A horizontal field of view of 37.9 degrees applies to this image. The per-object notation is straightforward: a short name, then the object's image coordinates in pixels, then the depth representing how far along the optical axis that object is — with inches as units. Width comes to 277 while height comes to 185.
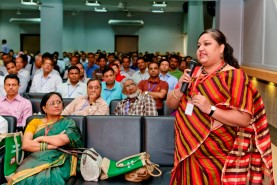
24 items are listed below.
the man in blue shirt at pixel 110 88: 227.1
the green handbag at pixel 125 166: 129.0
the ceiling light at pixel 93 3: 654.5
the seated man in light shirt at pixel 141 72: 318.0
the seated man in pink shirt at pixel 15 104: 191.9
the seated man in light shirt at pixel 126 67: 361.7
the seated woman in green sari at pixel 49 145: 128.7
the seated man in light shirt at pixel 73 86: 238.8
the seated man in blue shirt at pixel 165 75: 275.6
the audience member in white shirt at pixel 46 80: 269.5
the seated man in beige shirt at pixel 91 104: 183.9
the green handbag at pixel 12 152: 132.3
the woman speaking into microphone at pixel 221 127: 83.8
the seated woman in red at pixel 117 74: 302.8
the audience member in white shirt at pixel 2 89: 240.6
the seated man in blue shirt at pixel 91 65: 410.9
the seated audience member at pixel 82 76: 286.9
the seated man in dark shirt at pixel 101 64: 348.6
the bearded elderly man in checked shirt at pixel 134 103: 177.8
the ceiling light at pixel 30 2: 578.3
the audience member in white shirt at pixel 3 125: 148.1
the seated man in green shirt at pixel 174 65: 333.0
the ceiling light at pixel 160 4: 721.5
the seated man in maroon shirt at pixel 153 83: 237.9
